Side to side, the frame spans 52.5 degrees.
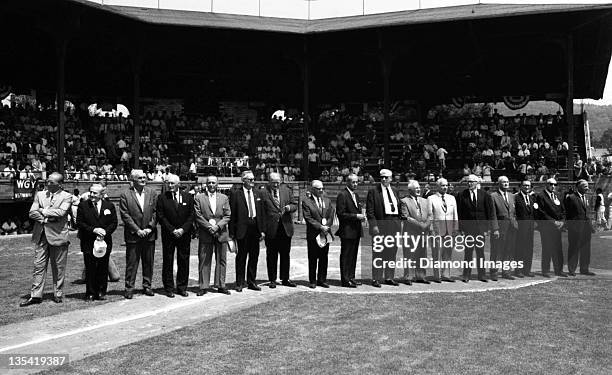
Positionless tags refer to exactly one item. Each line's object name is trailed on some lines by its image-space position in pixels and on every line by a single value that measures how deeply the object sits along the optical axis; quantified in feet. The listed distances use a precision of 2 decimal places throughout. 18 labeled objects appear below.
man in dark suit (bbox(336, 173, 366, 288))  33.50
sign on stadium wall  60.70
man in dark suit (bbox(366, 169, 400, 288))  33.63
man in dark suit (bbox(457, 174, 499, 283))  35.58
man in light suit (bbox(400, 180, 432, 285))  34.71
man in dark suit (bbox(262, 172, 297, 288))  32.65
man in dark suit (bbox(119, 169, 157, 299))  29.94
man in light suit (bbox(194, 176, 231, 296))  31.30
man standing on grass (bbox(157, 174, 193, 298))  30.27
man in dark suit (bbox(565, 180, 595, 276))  37.88
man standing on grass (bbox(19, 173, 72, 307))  28.55
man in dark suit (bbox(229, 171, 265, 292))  31.99
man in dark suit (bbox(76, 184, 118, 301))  29.17
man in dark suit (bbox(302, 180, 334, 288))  32.91
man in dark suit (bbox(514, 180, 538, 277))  37.10
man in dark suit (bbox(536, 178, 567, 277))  37.42
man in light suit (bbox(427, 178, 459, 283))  35.19
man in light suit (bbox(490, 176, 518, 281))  36.63
